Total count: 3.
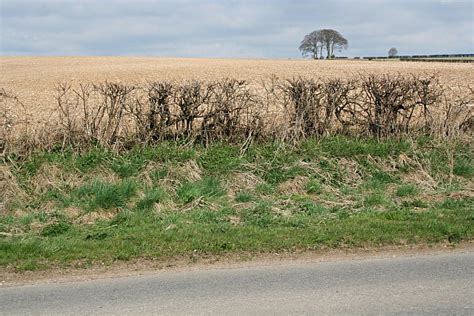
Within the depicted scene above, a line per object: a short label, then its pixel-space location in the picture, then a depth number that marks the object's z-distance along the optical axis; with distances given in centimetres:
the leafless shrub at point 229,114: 1048
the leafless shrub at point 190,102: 1026
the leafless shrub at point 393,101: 1116
